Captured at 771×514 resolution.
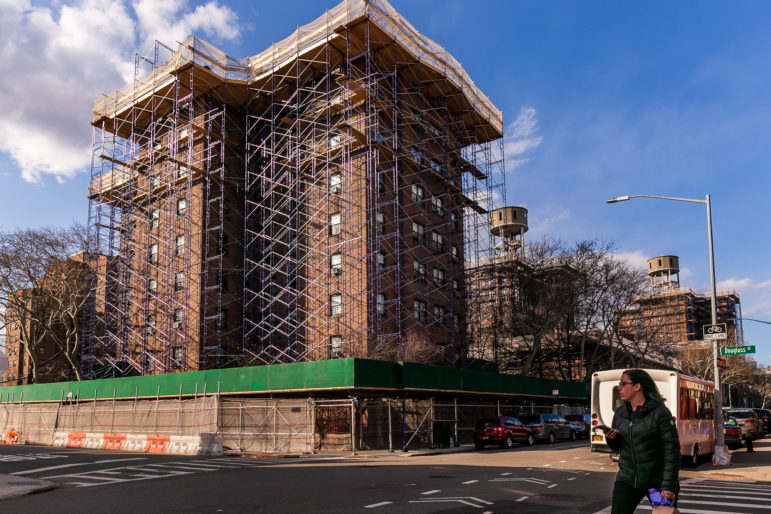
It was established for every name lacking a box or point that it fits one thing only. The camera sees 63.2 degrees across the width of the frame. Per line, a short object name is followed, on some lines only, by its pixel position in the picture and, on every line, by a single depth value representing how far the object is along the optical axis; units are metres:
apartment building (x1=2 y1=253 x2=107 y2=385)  47.03
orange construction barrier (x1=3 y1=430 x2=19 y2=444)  40.44
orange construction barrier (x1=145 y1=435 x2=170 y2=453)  27.17
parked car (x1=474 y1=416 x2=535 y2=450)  29.12
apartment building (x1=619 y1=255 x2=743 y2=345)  114.44
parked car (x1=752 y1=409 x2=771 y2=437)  45.59
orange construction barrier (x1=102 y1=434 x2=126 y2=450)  29.63
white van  17.95
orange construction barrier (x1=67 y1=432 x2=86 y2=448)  32.31
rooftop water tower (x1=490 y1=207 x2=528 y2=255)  72.38
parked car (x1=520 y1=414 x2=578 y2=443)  32.53
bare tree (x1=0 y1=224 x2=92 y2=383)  46.19
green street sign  21.69
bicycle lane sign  21.10
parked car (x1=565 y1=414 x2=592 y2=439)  36.81
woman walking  5.52
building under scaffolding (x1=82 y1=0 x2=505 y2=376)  39.66
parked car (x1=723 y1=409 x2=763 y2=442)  26.69
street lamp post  20.19
